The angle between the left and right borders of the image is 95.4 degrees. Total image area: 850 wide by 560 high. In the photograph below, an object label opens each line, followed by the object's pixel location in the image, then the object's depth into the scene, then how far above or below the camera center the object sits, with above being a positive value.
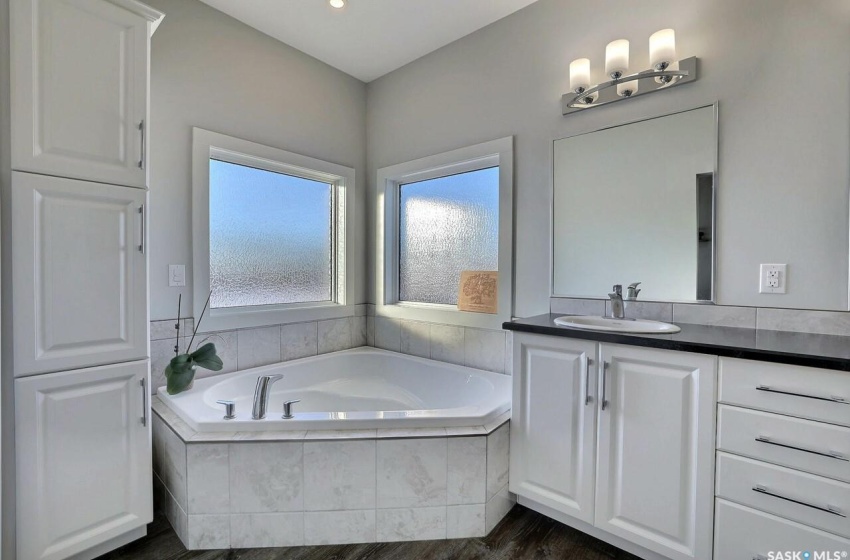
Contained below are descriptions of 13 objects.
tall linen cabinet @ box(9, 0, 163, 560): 1.30 -0.01
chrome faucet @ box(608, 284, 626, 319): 1.83 -0.13
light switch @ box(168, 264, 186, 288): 2.10 -0.01
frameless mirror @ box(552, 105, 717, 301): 1.73 +0.33
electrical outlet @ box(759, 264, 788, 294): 1.54 -0.01
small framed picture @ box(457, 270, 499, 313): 2.45 -0.11
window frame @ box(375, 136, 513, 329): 2.32 +0.34
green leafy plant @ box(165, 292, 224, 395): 1.87 -0.45
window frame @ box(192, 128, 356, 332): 2.20 +0.33
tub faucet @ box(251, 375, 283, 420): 1.66 -0.54
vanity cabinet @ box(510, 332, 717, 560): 1.35 -0.64
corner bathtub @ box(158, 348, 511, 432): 1.65 -0.65
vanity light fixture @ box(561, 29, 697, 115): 1.69 +0.93
